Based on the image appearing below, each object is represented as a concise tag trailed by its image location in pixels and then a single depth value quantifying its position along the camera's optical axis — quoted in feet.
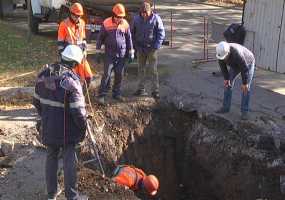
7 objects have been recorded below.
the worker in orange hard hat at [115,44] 31.78
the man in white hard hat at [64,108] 19.42
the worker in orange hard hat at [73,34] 29.89
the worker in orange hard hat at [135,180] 22.94
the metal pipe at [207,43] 49.85
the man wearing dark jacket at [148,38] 33.27
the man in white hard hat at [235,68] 30.42
